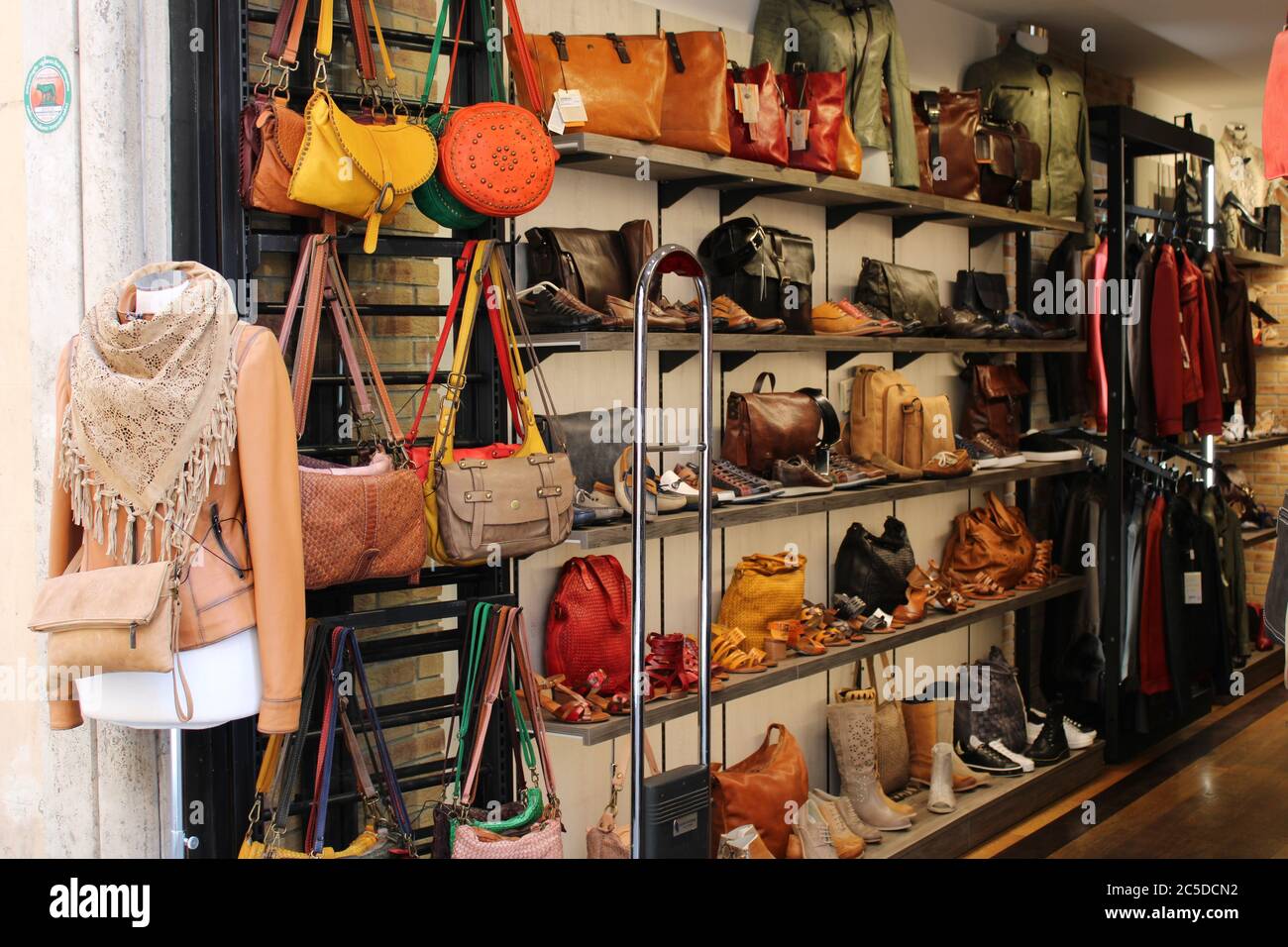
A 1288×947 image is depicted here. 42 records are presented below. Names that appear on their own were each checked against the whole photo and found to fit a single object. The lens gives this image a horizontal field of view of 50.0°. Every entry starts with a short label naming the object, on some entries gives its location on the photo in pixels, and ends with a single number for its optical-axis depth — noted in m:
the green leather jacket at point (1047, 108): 5.76
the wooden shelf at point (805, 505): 3.58
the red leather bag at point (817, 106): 4.43
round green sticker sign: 2.89
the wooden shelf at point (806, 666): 3.53
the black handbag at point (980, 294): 5.68
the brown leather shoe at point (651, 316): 3.66
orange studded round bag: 2.98
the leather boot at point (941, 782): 4.86
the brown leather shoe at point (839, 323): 4.63
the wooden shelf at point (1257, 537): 7.27
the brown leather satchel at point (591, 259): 3.68
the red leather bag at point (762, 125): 4.19
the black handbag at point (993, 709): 5.50
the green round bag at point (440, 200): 3.05
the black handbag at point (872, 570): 4.97
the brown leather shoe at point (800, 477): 4.41
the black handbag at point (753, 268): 4.29
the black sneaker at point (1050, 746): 5.50
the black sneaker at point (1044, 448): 5.86
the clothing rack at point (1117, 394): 5.82
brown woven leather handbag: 2.63
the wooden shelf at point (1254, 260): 7.36
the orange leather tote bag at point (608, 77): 3.56
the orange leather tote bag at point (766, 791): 4.05
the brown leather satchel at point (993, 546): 5.58
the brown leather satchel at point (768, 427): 4.42
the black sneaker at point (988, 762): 5.33
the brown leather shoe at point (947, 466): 5.04
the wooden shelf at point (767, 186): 3.71
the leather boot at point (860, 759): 4.68
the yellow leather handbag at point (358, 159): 2.70
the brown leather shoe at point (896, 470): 4.87
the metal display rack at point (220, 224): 2.80
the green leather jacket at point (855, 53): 4.61
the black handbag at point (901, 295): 4.98
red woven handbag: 3.76
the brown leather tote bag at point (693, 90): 3.91
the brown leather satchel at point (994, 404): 5.70
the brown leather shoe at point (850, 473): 4.62
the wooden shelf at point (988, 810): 4.60
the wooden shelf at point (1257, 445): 7.29
